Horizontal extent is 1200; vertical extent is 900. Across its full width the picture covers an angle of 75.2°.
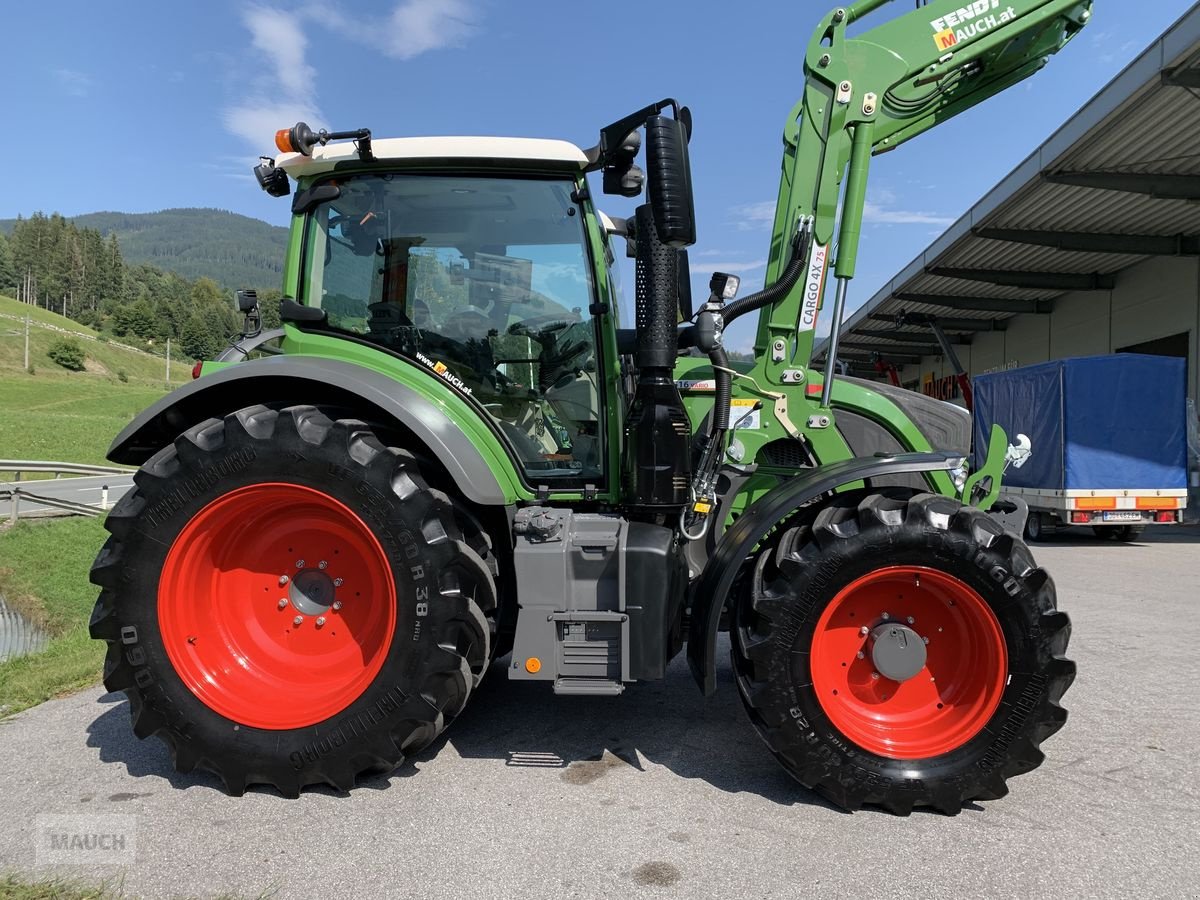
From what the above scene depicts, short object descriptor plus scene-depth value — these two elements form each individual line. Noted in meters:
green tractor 2.85
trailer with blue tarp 10.99
